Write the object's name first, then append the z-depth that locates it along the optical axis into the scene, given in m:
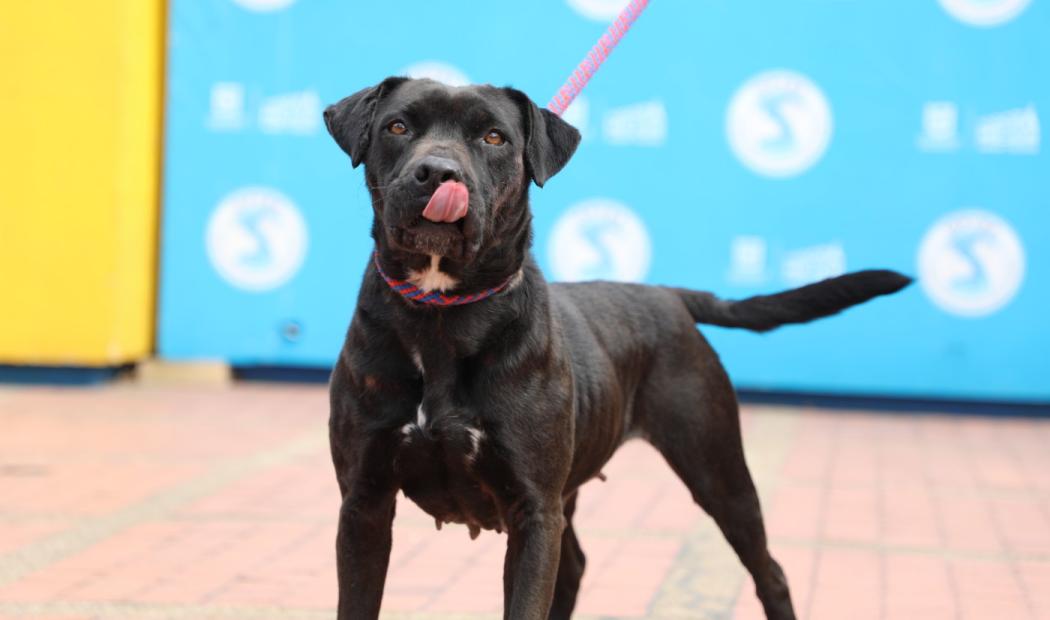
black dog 7.13
